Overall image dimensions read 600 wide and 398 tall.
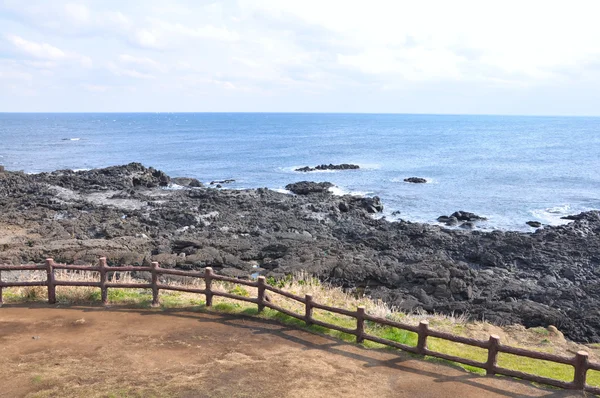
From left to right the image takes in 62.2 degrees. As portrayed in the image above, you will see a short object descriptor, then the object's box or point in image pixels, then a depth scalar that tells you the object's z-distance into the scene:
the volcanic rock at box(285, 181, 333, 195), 48.81
